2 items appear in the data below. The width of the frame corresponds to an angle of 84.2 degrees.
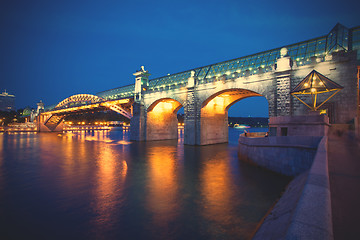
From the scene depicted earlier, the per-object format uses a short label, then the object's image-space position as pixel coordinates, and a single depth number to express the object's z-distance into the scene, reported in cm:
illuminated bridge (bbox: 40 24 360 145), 1575
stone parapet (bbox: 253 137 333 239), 238
